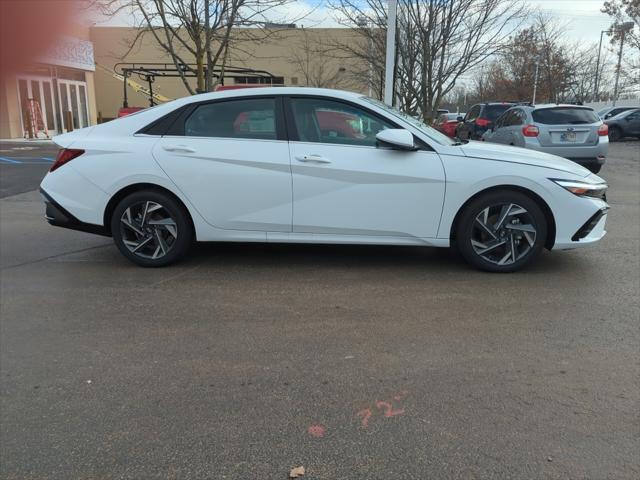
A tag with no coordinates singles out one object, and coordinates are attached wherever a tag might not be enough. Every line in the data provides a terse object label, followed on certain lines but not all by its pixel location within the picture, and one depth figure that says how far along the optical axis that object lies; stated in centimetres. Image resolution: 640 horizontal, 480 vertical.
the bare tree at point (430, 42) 1374
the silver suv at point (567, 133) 1015
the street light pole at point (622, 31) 3656
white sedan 469
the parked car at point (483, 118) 1561
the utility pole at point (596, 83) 4638
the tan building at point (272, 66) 3069
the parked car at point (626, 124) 2525
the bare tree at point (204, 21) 1154
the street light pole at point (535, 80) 3934
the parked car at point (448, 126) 2014
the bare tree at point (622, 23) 3488
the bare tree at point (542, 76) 3812
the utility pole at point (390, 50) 1120
